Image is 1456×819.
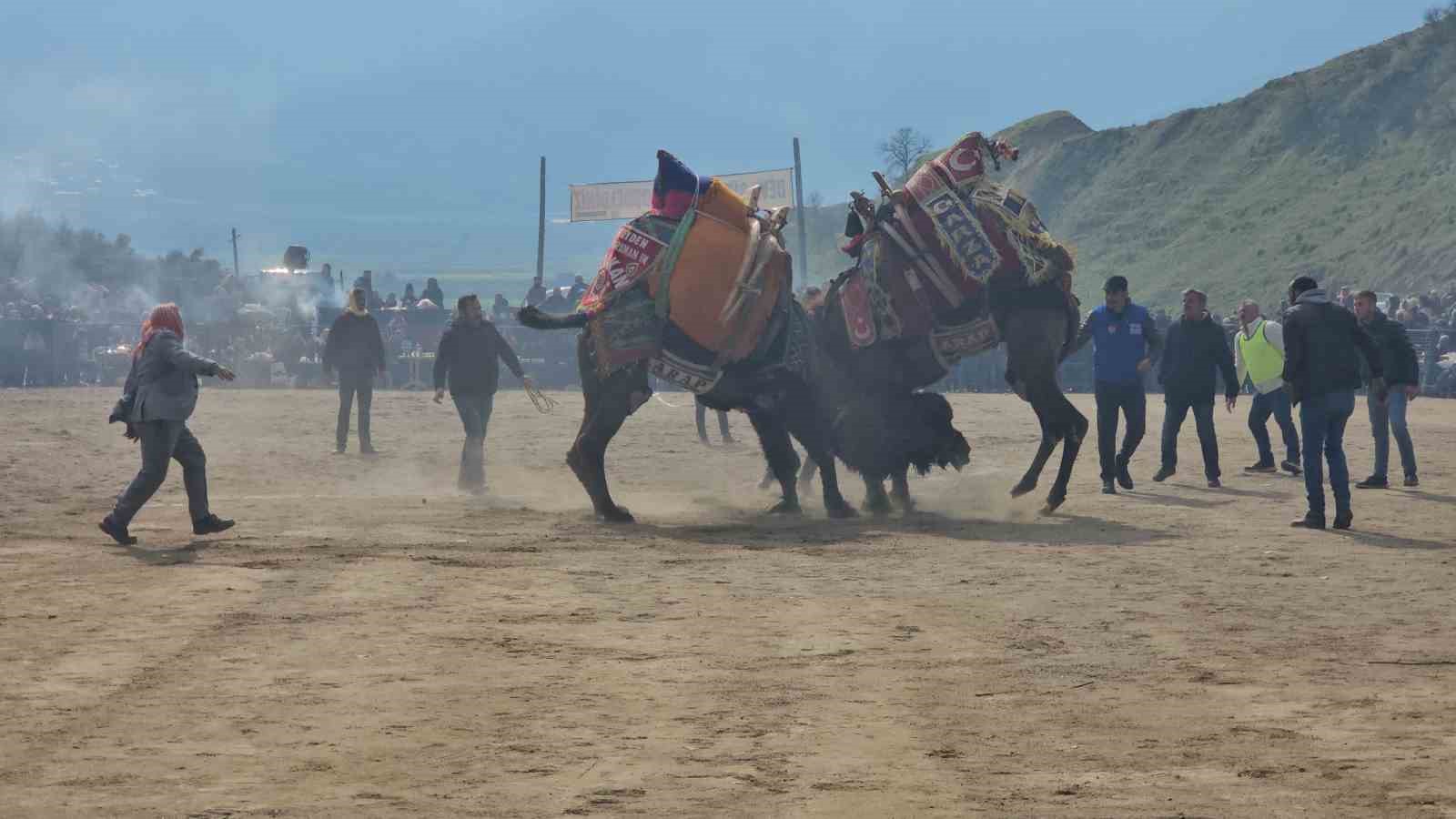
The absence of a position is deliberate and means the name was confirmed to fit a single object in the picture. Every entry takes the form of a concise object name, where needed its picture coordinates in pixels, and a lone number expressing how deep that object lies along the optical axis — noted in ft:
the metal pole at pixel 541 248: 181.33
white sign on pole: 160.86
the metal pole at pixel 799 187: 141.47
